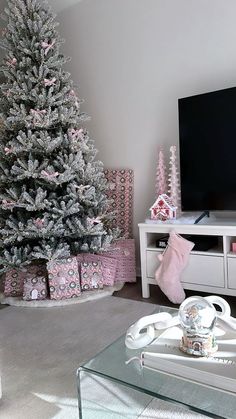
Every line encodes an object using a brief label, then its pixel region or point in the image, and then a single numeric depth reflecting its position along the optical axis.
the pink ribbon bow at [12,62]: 2.57
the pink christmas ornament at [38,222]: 2.42
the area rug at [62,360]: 1.28
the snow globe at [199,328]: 1.03
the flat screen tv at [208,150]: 2.32
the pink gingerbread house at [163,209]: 2.48
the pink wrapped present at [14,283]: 2.65
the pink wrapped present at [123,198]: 3.07
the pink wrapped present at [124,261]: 2.88
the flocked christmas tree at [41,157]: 2.46
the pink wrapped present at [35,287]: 2.52
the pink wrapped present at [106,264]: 2.76
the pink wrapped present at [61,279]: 2.50
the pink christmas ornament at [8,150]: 2.48
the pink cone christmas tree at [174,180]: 2.67
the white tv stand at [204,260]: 2.19
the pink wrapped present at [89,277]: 2.66
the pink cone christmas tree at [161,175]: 2.76
